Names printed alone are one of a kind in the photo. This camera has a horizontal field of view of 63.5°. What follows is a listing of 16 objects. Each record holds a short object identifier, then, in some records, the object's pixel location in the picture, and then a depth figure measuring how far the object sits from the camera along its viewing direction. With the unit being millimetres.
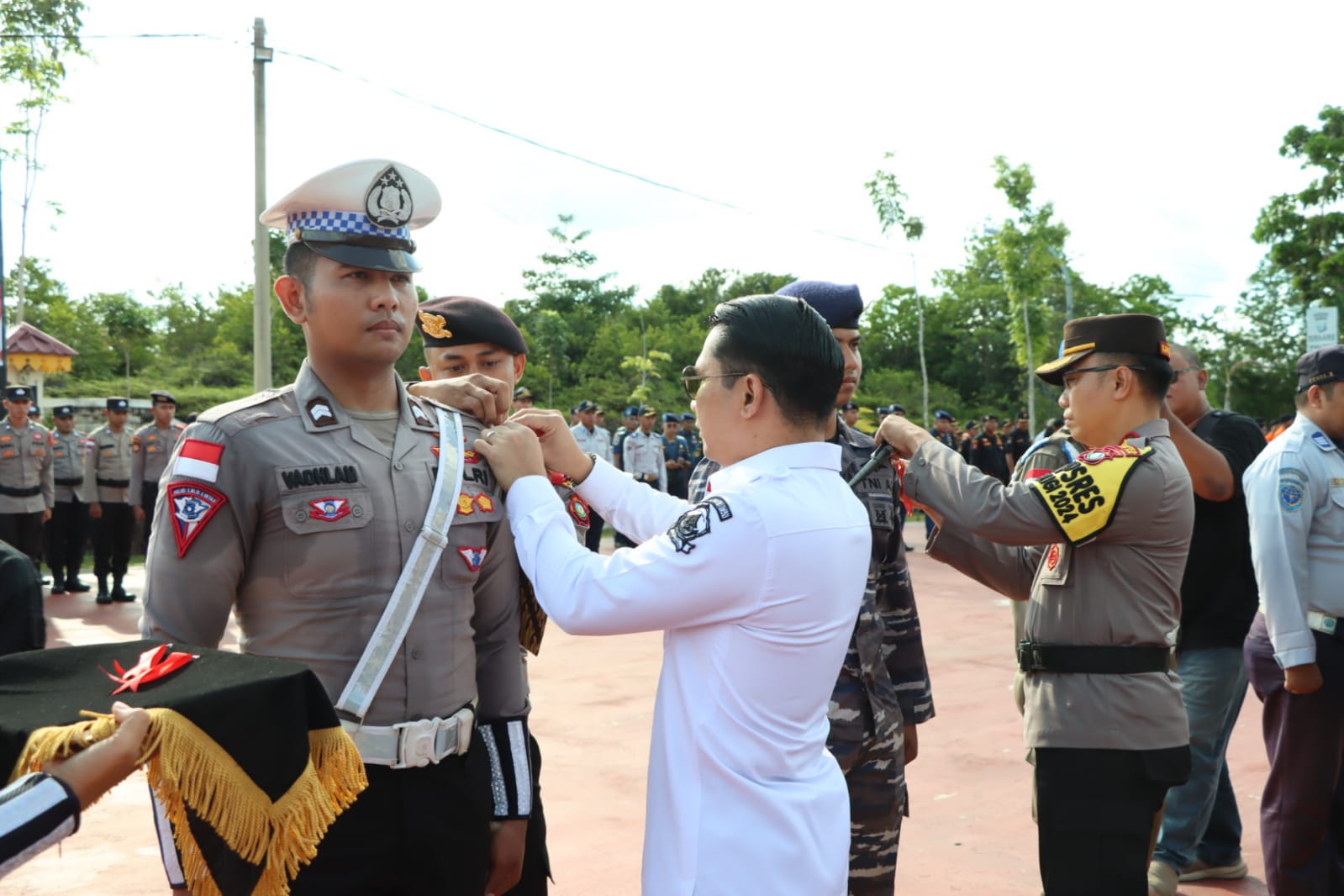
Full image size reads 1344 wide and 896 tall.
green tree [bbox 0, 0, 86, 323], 18688
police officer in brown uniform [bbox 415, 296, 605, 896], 3162
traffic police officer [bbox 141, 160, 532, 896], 2029
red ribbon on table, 1456
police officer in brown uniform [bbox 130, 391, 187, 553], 11164
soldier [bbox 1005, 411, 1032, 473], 23266
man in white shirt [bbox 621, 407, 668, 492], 17406
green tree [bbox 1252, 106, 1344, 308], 24203
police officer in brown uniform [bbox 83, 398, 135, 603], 11164
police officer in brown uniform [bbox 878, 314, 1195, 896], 2955
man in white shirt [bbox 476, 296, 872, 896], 1923
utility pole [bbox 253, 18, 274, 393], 13312
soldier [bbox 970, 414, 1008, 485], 20031
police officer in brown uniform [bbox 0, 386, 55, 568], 10484
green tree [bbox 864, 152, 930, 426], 31344
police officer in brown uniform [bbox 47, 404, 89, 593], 12047
